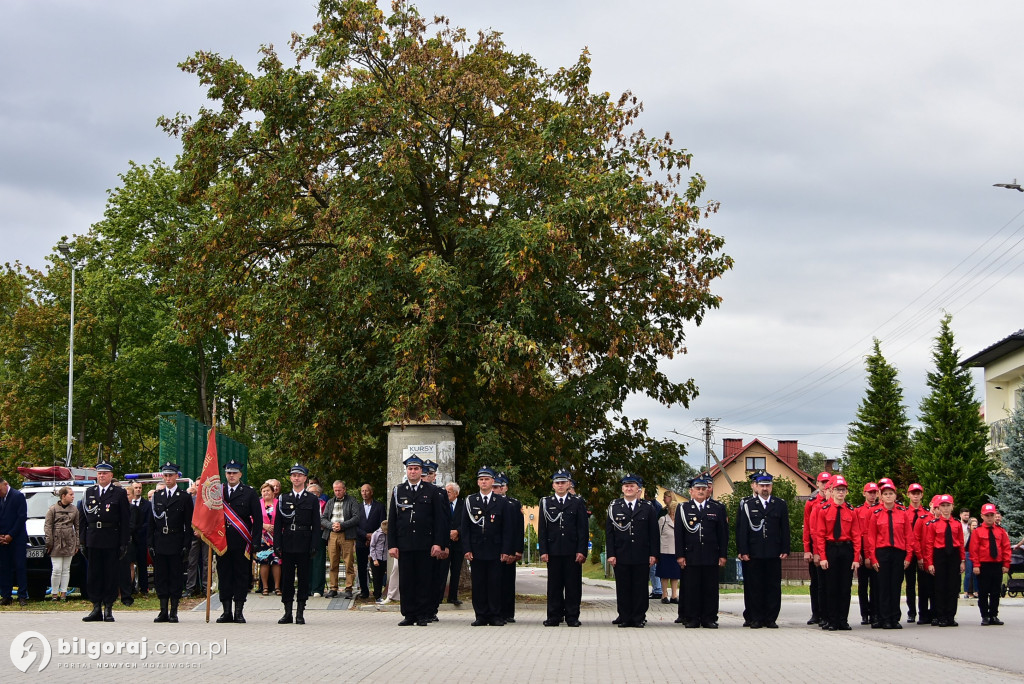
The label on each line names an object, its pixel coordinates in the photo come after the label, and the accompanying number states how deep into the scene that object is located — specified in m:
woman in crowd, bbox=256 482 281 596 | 19.36
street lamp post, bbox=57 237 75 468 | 46.34
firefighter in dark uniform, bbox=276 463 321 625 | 15.67
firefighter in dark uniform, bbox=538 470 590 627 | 16.17
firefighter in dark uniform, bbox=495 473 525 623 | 16.45
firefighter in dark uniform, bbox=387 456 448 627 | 16.14
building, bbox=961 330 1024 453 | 50.88
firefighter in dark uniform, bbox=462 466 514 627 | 16.22
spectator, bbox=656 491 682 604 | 21.08
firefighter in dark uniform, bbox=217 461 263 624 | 15.40
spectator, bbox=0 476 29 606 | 19.03
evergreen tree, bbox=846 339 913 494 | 56.84
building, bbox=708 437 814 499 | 93.19
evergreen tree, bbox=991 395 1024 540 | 37.36
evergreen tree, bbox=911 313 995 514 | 45.91
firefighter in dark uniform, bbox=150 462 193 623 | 15.41
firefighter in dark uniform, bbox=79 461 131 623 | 15.64
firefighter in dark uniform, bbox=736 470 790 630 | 16.12
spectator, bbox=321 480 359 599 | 21.06
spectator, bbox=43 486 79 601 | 19.70
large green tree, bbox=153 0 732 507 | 21.56
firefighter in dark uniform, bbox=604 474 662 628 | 16.17
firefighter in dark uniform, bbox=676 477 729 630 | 16.14
